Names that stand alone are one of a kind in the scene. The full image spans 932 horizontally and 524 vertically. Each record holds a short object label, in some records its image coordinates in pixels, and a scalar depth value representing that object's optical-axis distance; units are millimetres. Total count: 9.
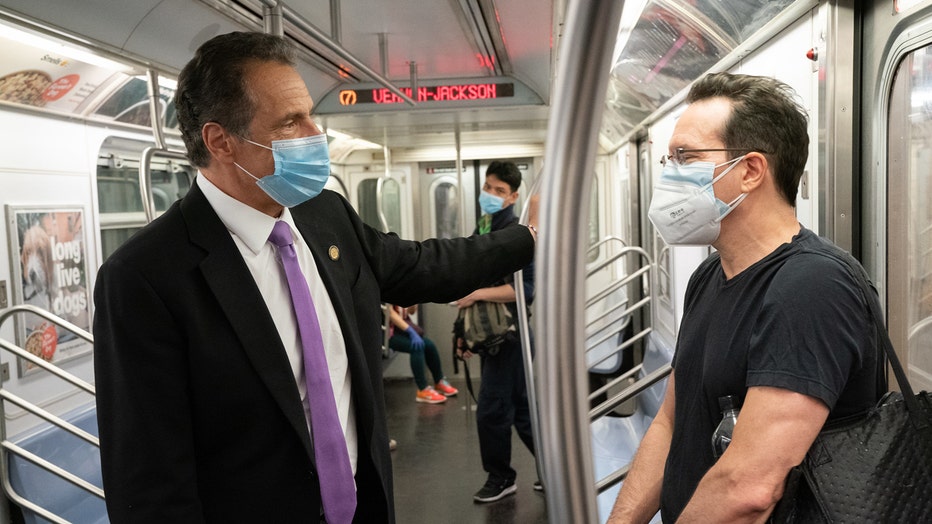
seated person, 7445
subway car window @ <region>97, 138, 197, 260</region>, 4902
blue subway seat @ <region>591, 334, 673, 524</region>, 4289
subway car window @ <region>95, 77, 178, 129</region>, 4723
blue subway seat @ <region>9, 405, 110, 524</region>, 3773
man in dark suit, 1461
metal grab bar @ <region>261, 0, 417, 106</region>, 2646
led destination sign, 6262
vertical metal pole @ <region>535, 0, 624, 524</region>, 600
